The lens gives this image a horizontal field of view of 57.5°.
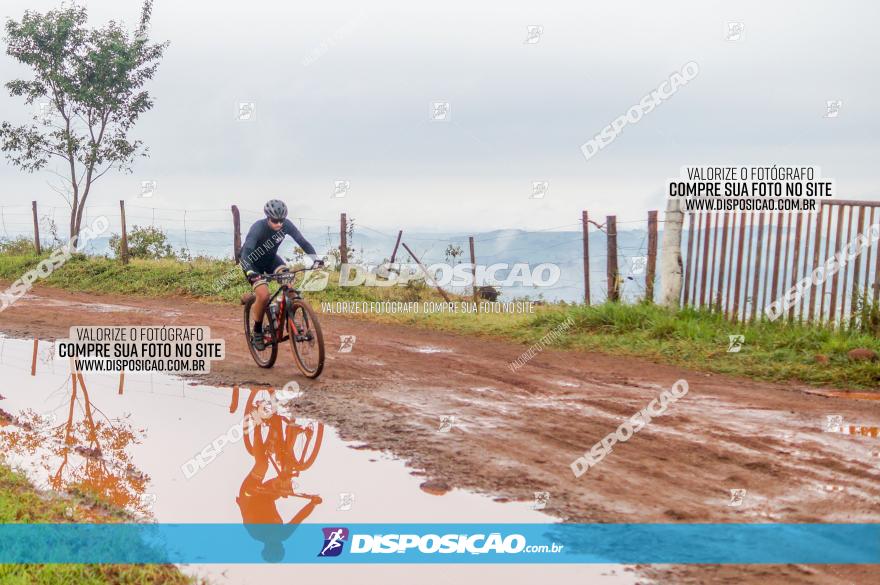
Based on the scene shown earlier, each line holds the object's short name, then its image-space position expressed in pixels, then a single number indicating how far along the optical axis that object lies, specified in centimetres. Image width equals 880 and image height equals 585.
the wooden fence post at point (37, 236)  2794
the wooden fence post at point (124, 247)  2358
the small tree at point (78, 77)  2647
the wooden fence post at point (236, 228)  2186
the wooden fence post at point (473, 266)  1888
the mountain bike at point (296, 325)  957
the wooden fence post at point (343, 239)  2102
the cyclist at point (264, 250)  956
